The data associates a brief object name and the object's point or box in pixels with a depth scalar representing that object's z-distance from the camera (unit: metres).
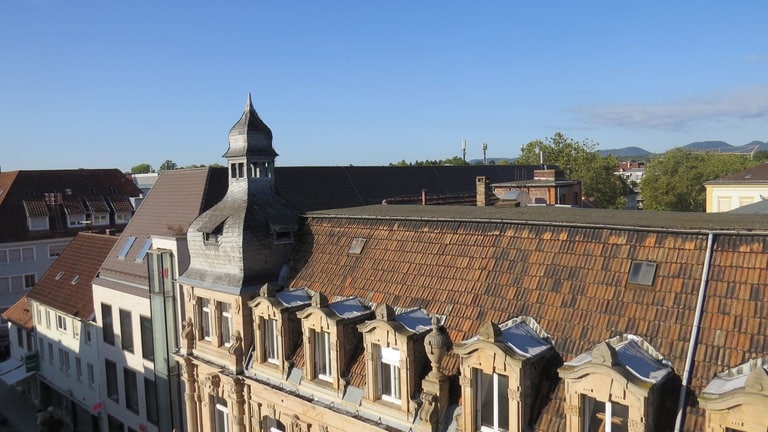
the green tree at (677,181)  84.12
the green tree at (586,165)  80.00
